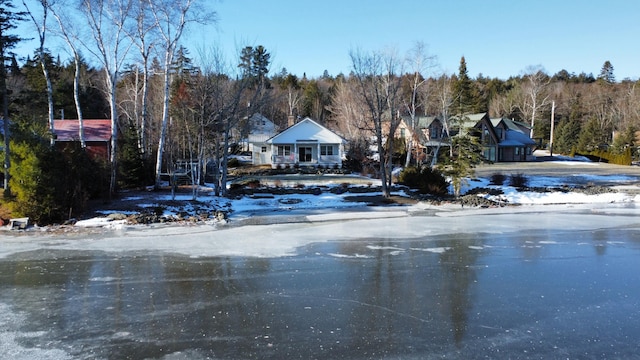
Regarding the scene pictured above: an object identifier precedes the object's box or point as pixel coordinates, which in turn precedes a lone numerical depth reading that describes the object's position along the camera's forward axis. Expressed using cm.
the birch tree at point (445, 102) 3863
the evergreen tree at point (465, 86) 6685
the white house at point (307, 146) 4450
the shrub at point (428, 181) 2496
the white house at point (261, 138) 4778
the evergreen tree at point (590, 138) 6431
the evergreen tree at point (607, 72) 10819
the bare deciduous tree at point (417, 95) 3606
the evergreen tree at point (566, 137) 6825
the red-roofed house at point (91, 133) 3394
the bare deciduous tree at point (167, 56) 2308
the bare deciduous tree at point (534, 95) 7281
